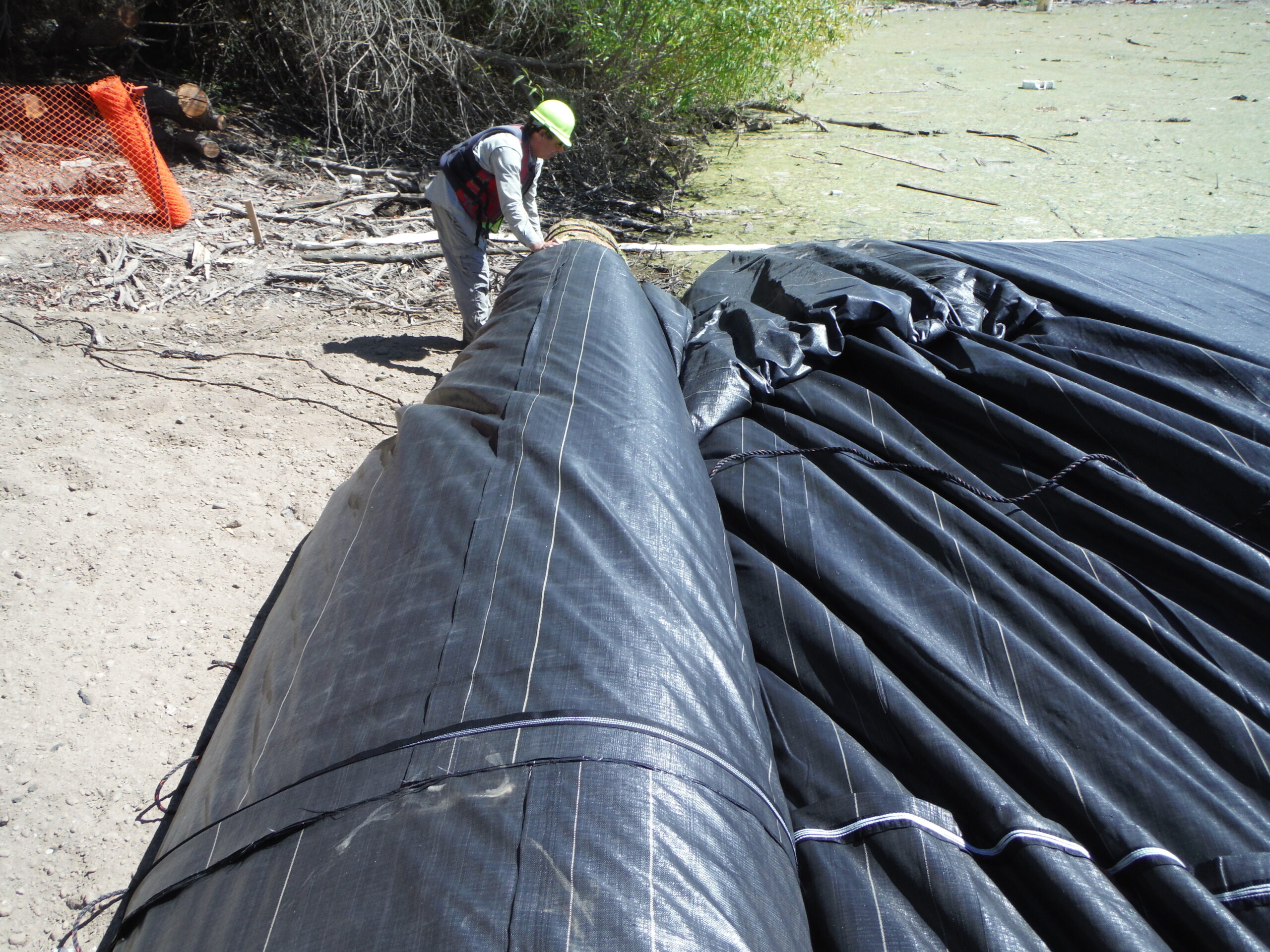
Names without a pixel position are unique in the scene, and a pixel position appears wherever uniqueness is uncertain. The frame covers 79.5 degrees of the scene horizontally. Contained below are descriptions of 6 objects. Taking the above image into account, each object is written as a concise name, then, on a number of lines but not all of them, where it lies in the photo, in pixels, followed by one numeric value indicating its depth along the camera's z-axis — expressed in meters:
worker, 4.09
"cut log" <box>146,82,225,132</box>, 6.43
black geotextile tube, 0.96
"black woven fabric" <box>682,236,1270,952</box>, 1.19
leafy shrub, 6.53
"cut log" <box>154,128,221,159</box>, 6.43
